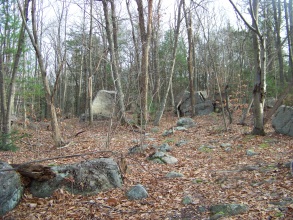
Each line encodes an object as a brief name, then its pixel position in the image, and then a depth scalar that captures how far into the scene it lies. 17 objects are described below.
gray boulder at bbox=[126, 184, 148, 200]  5.02
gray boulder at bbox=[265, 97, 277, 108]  15.92
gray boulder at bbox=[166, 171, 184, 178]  6.20
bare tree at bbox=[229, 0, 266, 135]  9.11
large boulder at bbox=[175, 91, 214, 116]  19.03
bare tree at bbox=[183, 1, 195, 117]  16.20
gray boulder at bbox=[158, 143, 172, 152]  8.83
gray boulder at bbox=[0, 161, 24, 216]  4.56
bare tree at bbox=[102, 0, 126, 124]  13.88
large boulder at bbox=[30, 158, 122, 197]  5.18
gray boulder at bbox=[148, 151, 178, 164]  7.50
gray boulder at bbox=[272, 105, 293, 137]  9.28
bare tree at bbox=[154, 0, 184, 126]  14.61
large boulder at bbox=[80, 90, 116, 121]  17.27
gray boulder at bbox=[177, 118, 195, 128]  13.77
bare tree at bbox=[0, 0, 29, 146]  9.80
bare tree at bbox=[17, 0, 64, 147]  9.23
